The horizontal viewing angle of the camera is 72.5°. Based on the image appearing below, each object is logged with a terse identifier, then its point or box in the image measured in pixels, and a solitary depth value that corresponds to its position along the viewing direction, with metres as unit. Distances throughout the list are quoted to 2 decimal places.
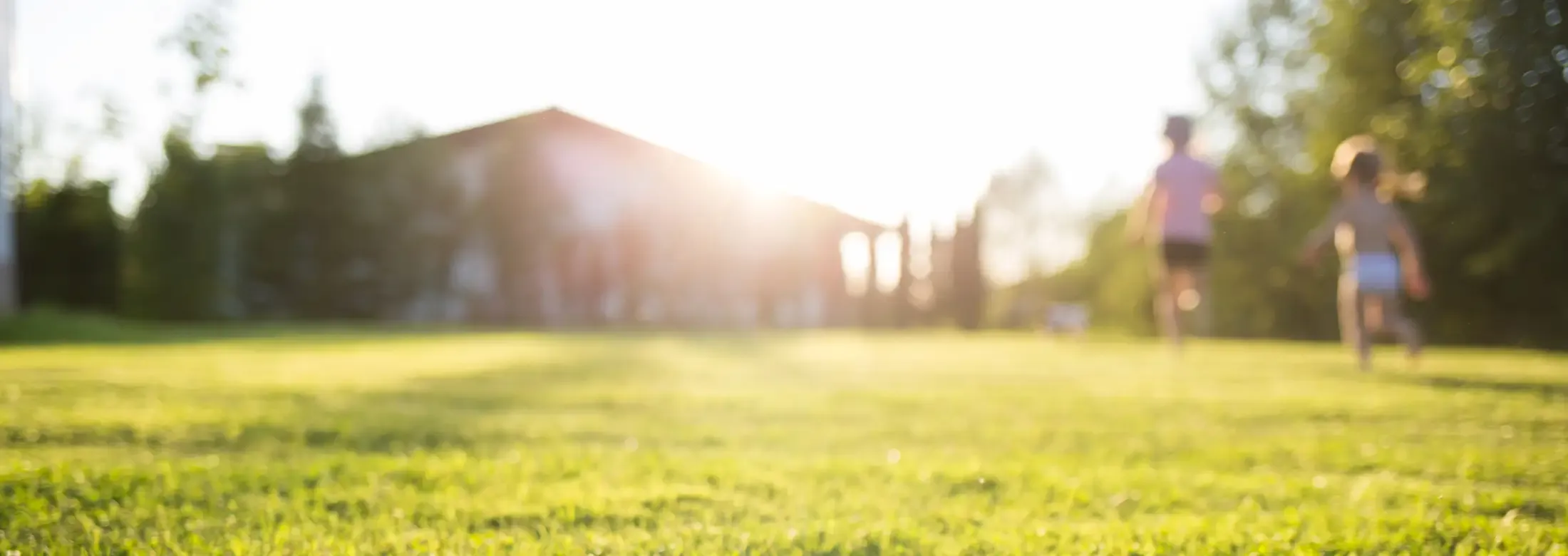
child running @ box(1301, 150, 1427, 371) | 6.91
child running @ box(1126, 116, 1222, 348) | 8.77
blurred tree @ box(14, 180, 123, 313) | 19.08
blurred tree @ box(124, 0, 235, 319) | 19.12
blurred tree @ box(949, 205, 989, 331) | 22.08
